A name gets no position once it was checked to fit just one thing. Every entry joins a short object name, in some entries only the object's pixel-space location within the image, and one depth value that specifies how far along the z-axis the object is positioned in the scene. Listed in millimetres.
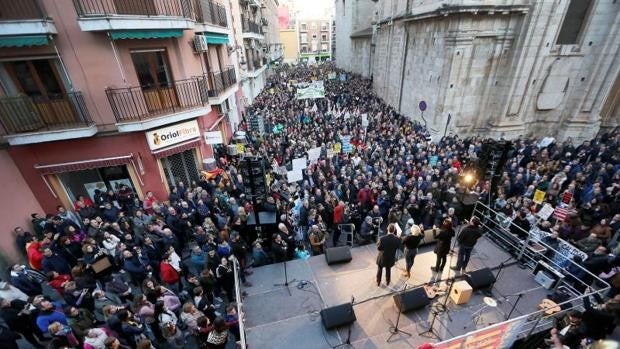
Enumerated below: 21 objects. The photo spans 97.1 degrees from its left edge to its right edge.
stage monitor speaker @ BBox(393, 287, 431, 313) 6387
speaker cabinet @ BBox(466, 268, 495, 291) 6969
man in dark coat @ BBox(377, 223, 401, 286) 6490
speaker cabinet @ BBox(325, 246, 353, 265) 8000
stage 6129
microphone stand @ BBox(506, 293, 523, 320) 6485
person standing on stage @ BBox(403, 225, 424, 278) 6961
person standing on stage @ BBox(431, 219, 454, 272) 6966
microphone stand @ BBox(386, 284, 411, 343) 6090
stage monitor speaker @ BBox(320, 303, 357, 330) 6098
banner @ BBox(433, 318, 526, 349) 5047
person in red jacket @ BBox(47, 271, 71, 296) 6863
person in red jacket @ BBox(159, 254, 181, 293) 7293
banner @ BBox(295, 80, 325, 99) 19703
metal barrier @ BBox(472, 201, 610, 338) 6289
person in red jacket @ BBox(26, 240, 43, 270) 8008
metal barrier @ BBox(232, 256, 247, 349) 5386
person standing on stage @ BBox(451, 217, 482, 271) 6930
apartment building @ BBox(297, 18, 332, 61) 90712
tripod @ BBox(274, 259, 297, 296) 7248
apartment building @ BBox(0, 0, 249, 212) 8812
